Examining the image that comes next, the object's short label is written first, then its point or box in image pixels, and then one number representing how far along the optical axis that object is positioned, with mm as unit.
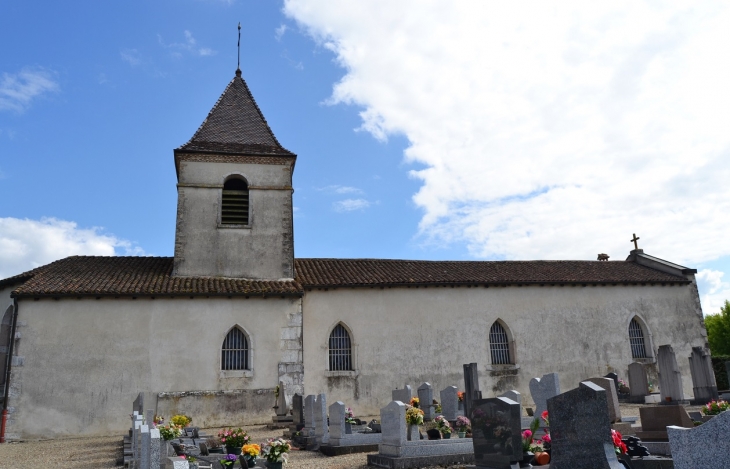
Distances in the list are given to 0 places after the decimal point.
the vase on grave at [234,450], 10969
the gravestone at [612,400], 12320
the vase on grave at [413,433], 10719
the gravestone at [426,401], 15602
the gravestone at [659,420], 9812
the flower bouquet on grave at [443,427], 11812
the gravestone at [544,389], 12703
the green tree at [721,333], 43806
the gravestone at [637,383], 19391
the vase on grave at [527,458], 7867
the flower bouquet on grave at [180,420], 12977
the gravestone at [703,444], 4418
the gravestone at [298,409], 15633
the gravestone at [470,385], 15906
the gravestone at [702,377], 17672
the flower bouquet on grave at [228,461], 9219
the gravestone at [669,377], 17094
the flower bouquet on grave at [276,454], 9281
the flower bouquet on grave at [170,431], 10242
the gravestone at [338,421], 12130
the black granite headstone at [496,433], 7730
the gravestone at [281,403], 16922
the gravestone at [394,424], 9992
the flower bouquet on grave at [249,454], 9117
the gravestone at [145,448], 7192
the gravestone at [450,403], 15148
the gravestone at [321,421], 12742
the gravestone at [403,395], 15342
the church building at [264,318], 17031
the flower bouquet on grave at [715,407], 11886
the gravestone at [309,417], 13555
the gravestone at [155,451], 6723
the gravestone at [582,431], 6398
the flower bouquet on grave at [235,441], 10953
